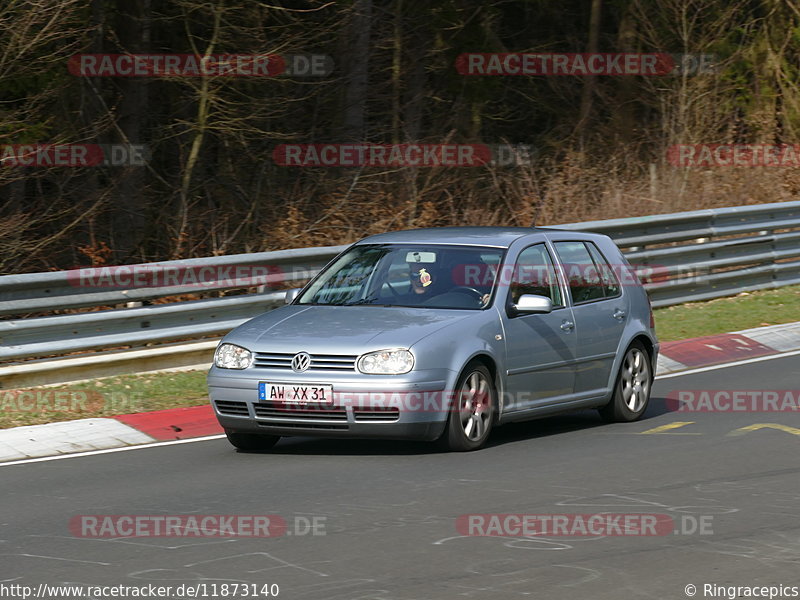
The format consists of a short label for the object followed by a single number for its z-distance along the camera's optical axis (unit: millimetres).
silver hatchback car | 18531
